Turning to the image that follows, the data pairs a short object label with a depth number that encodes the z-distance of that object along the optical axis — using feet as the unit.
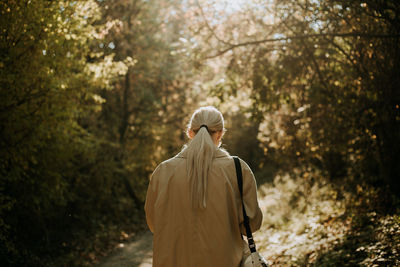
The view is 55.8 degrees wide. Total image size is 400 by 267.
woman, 9.64
